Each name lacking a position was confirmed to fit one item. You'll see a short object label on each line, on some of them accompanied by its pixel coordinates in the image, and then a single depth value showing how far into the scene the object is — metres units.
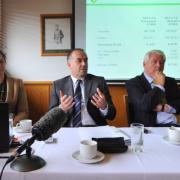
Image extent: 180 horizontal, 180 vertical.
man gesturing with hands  2.23
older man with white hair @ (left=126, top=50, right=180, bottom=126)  2.34
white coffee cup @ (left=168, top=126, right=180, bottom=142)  1.48
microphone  1.08
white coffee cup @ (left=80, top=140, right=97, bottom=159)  1.21
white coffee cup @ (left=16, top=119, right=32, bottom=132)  1.69
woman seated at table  2.54
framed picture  2.98
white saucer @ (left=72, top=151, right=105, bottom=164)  1.18
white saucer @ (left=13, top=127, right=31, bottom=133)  1.68
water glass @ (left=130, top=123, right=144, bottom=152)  1.38
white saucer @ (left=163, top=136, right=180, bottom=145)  1.46
